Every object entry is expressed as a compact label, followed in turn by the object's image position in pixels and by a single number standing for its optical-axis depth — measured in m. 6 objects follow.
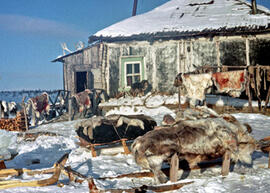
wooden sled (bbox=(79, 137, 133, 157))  6.30
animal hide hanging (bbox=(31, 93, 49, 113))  11.56
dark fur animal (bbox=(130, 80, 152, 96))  13.83
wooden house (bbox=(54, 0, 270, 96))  12.49
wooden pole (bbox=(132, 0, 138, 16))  22.14
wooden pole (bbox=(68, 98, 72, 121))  12.63
